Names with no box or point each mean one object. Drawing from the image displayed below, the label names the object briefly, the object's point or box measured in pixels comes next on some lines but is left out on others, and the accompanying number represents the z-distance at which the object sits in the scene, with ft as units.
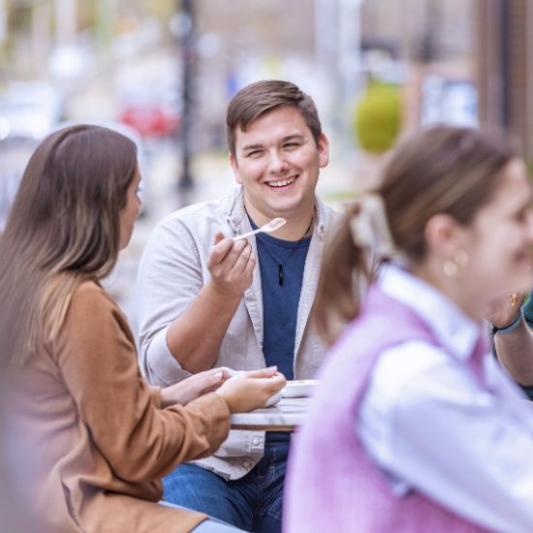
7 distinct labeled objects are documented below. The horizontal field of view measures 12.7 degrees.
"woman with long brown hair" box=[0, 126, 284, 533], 15.35
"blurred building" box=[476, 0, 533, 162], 102.82
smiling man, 19.37
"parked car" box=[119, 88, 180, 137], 211.97
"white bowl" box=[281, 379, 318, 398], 18.36
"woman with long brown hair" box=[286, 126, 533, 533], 11.97
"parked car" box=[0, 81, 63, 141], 132.35
